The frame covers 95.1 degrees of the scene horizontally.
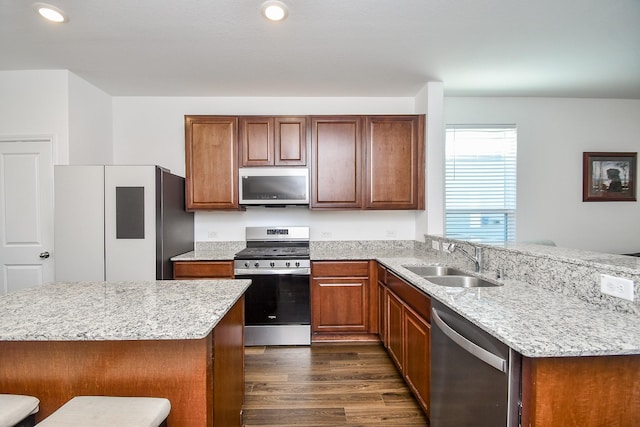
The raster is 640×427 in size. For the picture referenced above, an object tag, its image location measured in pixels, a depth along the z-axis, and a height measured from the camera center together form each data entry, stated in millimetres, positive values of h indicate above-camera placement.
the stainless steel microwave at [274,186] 3000 +238
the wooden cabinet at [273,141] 3021 +706
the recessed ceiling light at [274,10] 1774 +1243
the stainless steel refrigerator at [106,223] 2506 -120
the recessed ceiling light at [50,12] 1792 +1240
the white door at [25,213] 2666 -37
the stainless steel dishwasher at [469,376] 1011 -685
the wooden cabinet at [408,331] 1742 -864
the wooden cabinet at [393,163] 3055 +484
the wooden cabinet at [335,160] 3047 +513
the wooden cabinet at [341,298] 2852 -870
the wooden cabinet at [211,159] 3006 +517
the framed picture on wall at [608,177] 3387 +375
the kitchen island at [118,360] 1091 -588
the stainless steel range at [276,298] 2779 -853
